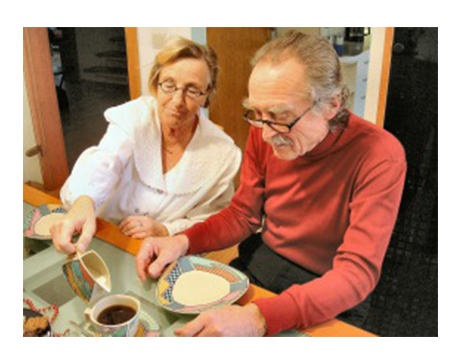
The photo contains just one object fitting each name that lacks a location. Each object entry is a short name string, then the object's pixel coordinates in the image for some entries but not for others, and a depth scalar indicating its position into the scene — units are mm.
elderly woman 1014
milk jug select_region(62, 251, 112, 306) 697
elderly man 708
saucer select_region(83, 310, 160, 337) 698
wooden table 689
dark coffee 682
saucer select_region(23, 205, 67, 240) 969
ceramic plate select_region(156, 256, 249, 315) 758
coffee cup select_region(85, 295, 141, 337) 650
